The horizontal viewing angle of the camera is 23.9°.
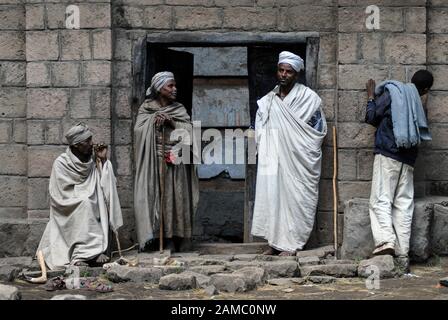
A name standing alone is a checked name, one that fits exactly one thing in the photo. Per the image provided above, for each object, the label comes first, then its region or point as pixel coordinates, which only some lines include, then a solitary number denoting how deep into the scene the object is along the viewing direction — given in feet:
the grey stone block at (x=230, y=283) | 29.81
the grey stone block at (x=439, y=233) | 34.73
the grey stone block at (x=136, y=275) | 31.53
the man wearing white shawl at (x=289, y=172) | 35.12
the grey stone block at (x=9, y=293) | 27.25
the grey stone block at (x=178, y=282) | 30.22
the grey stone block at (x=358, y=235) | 34.01
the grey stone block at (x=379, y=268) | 31.91
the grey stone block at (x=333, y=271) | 32.17
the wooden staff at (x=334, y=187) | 35.60
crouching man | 33.30
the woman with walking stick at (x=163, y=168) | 35.32
